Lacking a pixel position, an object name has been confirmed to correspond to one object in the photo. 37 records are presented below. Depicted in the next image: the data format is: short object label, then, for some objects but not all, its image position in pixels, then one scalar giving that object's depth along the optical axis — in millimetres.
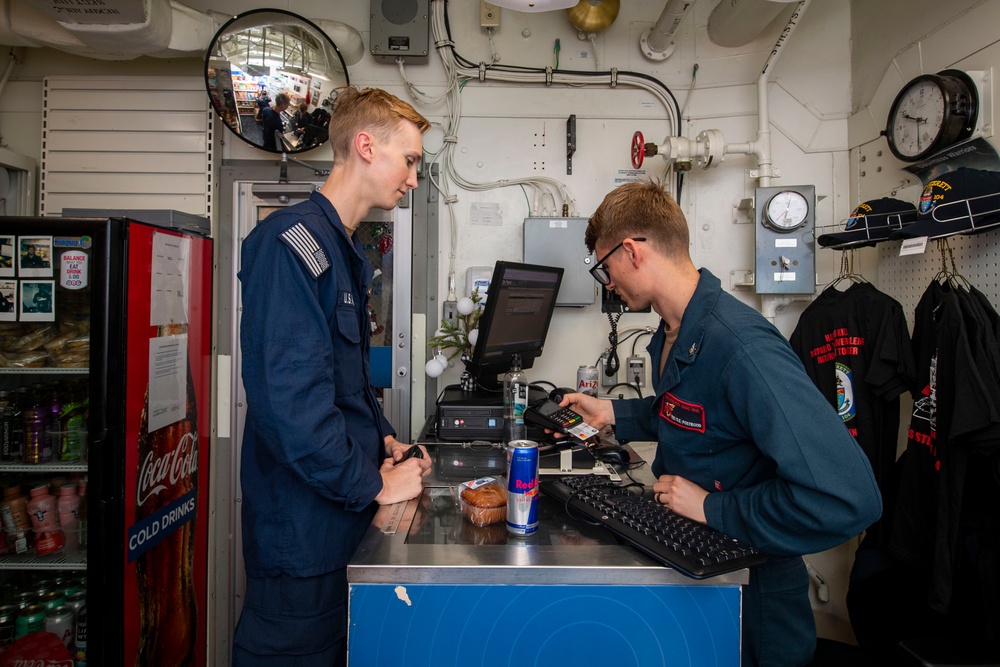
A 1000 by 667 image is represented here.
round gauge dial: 2443
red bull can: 1163
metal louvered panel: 2551
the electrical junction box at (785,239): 2447
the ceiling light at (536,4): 1778
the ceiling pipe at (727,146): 2459
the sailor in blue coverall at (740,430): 1001
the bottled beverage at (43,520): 2086
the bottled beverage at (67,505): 2143
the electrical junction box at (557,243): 2580
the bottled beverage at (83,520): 2162
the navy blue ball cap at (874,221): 2070
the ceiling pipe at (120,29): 2057
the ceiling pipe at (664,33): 2367
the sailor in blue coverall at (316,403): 1165
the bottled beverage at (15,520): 2096
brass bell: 2576
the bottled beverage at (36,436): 2070
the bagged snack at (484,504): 1257
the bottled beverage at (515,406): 1986
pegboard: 1838
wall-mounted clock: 1940
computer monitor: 2025
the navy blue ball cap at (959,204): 1700
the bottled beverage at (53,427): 2113
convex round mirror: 2273
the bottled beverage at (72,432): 2123
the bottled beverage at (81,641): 2057
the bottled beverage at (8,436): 2066
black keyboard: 1030
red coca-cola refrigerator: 1874
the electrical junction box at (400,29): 2600
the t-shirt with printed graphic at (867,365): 2064
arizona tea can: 2398
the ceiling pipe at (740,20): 2354
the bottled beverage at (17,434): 2080
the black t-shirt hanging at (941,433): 1661
